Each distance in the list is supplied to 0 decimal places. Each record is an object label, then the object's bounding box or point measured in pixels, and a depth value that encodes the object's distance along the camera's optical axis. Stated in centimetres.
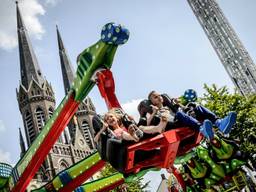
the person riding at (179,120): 418
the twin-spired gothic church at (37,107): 4591
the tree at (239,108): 1630
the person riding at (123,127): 402
